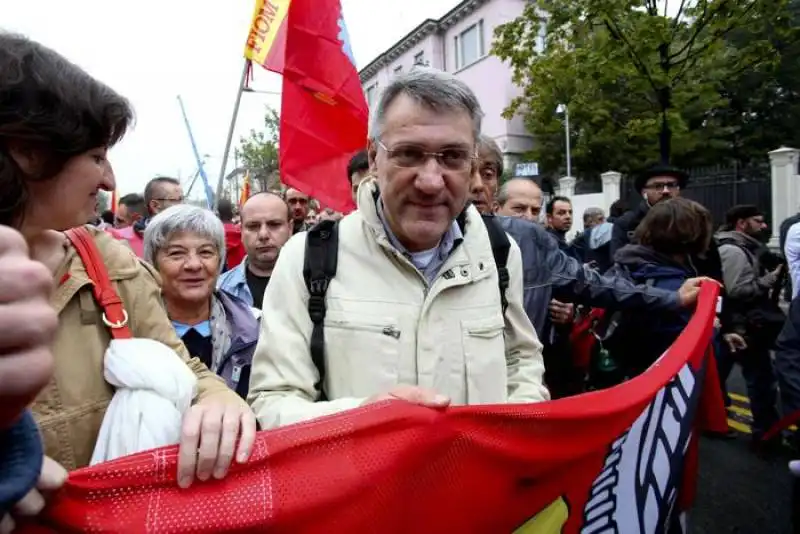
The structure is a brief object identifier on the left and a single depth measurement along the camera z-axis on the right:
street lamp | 18.95
